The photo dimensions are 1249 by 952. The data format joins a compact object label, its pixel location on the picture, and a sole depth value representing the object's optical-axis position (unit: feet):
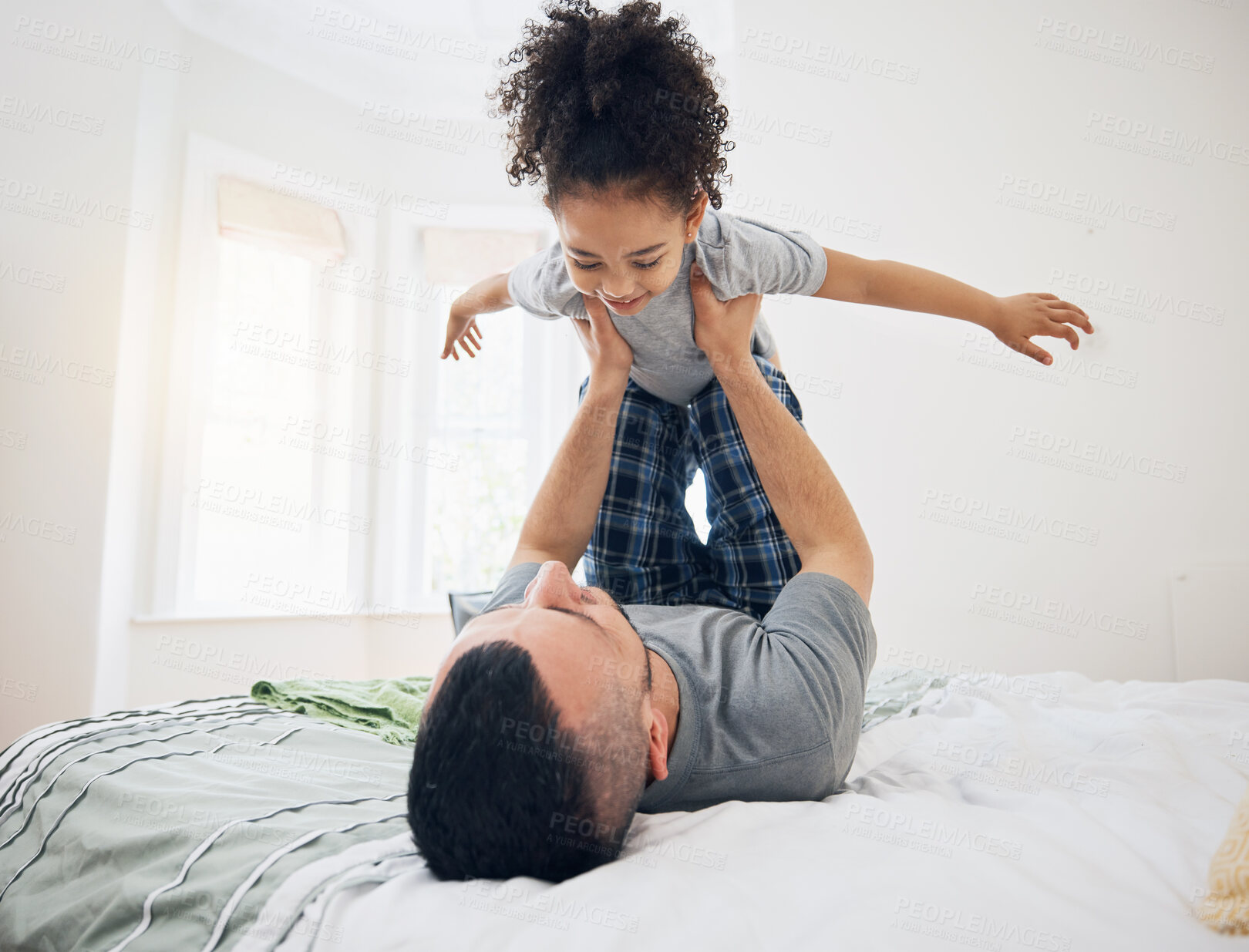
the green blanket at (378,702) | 4.54
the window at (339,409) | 11.28
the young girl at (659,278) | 3.92
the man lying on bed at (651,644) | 2.37
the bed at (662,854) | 2.00
